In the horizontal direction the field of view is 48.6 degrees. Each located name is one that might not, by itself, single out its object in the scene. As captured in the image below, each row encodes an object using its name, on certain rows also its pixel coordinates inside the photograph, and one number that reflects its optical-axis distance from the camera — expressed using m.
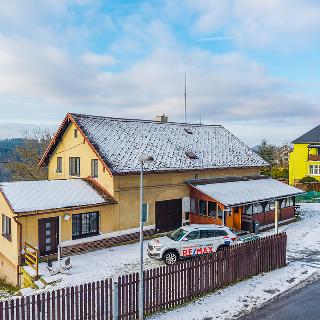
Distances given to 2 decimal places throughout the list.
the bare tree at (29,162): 41.56
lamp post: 12.31
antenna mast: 40.55
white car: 18.08
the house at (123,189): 20.53
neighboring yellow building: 56.16
